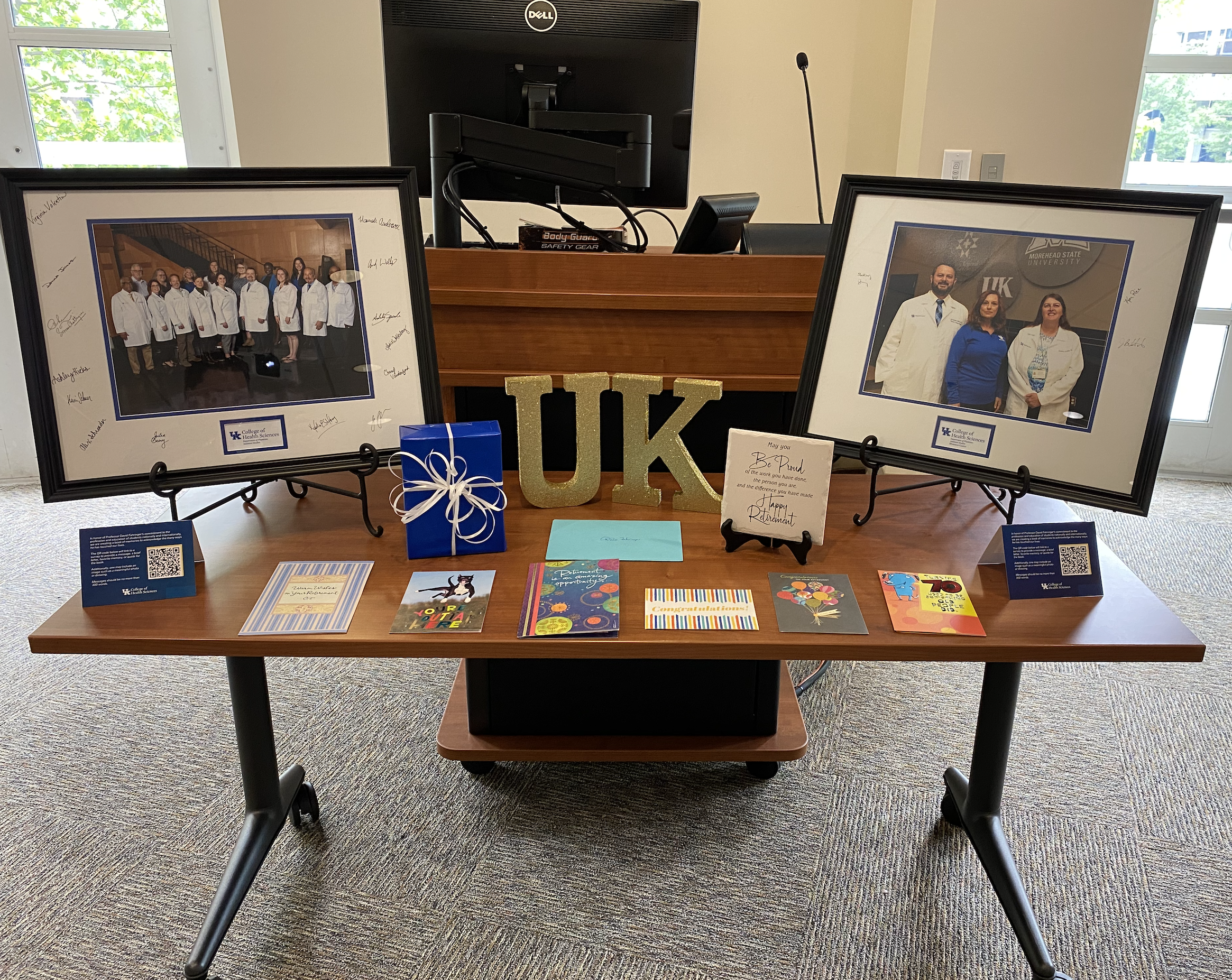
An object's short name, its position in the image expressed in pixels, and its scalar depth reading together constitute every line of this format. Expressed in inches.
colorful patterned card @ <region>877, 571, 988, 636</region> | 41.8
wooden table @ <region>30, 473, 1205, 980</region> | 40.6
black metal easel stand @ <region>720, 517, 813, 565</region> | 47.2
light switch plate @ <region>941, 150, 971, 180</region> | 102.9
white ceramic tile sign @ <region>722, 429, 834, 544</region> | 45.9
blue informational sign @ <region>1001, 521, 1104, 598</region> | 44.1
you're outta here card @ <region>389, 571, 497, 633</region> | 41.6
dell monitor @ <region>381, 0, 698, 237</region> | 61.5
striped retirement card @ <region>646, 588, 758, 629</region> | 41.8
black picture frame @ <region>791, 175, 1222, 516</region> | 42.2
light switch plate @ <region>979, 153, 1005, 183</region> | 102.8
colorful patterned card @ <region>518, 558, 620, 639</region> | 41.3
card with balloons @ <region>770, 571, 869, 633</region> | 41.7
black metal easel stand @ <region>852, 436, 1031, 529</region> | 46.4
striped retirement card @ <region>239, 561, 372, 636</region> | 41.7
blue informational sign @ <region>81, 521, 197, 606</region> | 43.3
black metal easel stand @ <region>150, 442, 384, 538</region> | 46.0
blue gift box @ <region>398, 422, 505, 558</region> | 46.3
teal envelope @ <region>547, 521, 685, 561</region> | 47.9
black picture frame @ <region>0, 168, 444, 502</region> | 42.6
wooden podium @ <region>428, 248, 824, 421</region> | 57.1
